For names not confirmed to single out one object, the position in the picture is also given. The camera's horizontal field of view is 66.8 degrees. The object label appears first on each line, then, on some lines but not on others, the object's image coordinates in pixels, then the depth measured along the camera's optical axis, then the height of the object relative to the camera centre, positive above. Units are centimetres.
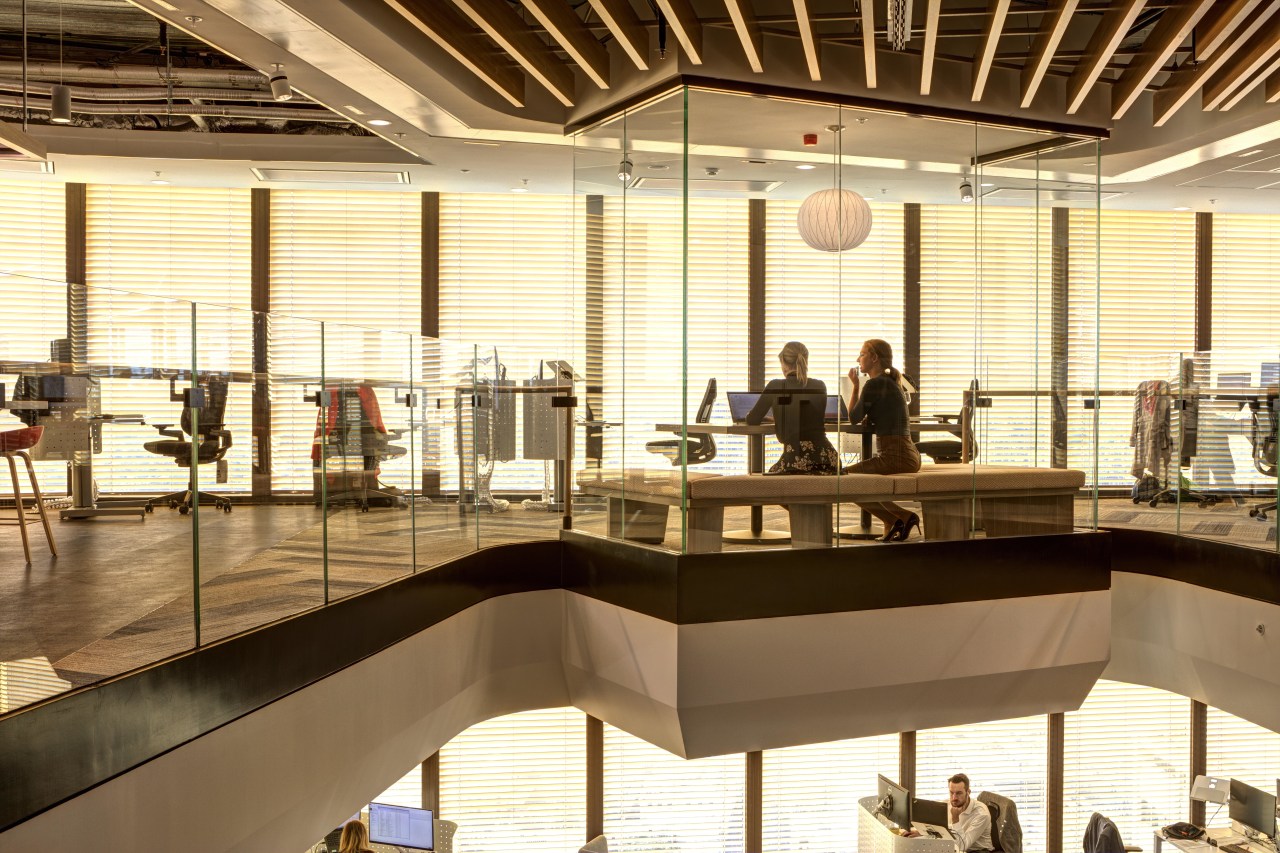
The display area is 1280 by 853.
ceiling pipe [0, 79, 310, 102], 646 +204
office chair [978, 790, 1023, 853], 790 -353
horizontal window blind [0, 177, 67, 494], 841 +146
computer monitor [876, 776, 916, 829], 791 -339
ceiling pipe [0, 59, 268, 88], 645 +215
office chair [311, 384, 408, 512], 430 -23
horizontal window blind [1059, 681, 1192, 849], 922 -349
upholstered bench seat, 498 -55
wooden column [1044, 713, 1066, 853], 912 -367
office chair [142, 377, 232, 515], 333 -15
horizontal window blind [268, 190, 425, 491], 884 +127
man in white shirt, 779 -347
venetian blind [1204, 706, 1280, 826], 921 -338
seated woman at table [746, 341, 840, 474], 509 -10
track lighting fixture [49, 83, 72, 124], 551 +168
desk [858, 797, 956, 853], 731 -353
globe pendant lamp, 513 +93
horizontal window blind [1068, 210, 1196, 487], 988 +116
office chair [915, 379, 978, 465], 561 -27
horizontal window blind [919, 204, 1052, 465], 564 +50
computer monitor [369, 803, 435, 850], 767 -343
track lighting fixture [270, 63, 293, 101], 499 +161
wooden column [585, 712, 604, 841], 855 -341
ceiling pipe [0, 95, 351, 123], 658 +197
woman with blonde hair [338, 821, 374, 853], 709 -326
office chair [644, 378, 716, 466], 499 -24
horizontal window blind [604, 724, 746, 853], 858 -361
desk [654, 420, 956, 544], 501 -28
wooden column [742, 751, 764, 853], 866 -369
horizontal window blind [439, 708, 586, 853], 852 -342
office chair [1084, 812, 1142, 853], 754 -348
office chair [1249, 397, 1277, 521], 595 -28
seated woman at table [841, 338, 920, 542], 525 -13
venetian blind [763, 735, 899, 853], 877 -360
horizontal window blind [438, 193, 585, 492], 908 +117
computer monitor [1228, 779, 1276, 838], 748 -326
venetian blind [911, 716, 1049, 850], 899 -343
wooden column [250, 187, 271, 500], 418 +39
